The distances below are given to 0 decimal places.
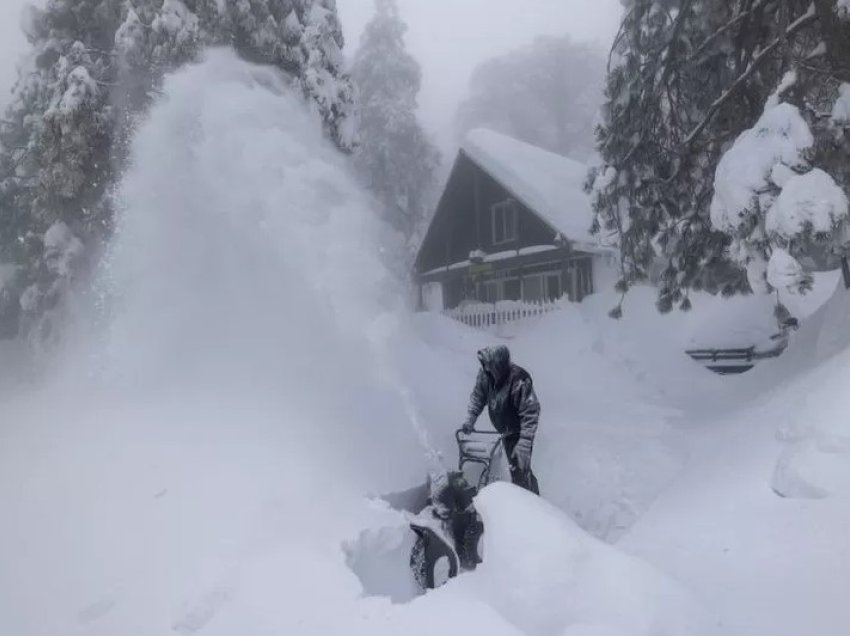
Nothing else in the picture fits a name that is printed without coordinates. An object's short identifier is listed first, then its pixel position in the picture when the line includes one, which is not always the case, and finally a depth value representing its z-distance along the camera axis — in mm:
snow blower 4582
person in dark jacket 5262
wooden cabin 18219
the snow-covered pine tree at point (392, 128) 28141
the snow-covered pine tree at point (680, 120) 7617
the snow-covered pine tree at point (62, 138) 11719
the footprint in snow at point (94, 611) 3969
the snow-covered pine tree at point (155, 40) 11195
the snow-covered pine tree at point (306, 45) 12133
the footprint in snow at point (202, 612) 3678
